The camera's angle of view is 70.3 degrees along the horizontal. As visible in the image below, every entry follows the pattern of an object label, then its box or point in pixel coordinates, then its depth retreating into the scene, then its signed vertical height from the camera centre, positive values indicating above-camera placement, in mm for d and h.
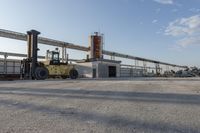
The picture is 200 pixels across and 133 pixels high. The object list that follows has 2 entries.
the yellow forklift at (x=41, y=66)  16839 +626
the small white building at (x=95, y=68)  28142 +545
